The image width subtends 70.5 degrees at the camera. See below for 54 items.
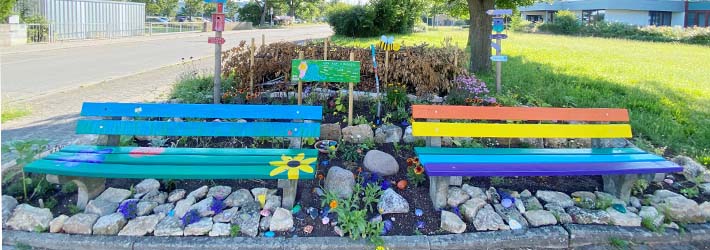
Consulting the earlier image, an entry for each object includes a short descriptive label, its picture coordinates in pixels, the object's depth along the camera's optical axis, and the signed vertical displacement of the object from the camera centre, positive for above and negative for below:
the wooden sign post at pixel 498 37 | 6.53 +0.47
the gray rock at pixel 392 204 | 3.78 -1.00
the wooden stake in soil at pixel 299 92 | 5.72 -0.25
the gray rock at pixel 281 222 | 3.51 -1.06
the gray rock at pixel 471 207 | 3.73 -1.00
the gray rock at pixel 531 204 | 3.89 -1.01
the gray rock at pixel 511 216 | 3.65 -1.05
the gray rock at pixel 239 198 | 3.81 -0.98
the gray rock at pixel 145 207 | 3.64 -1.02
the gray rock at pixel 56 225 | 3.41 -1.08
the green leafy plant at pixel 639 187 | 4.32 -0.94
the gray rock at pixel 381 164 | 4.41 -0.81
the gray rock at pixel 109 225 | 3.38 -1.07
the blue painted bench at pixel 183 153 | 3.52 -0.67
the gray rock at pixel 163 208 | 3.69 -1.04
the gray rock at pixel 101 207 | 3.60 -1.02
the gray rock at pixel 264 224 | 3.52 -1.08
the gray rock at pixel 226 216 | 3.58 -1.05
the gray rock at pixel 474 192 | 4.00 -0.94
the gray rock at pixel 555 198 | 3.99 -0.99
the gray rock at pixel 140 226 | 3.40 -1.08
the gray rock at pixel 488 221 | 3.61 -1.06
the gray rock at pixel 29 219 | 3.43 -1.06
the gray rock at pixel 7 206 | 3.49 -1.01
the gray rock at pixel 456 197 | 3.91 -0.97
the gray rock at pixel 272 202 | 3.74 -1.00
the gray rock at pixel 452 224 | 3.56 -1.07
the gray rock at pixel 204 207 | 3.65 -1.01
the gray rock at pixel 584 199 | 3.98 -1.00
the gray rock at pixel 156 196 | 3.84 -0.99
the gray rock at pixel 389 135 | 5.14 -0.65
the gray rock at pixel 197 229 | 3.42 -1.09
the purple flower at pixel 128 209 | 3.56 -1.01
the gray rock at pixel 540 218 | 3.68 -1.05
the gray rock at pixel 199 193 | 3.89 -0.97
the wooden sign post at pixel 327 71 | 5.33 +0.00
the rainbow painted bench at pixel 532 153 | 3.77 -0.65
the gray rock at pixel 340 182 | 3.99 -0.89
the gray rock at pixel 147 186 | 3.98 -0.94
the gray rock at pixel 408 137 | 5.13 -0.66
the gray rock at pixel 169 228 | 3.40 -1.09
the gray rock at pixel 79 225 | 3.40 -1.07
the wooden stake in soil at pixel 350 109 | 5.37 -0.41
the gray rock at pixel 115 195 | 3.78 -0.97
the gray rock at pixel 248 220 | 3.45 -1.06
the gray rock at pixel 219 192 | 3.91 -0.96
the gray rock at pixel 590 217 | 3.75 -1.05
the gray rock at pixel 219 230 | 3.43 -1.10
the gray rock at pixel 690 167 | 4.66 -0.84
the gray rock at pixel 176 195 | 3.88 -0.98
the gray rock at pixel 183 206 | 3.65 -1.01
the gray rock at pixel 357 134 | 5.10 -0.63
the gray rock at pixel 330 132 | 5.09 -0.62
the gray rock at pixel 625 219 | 3.76 -1.07
